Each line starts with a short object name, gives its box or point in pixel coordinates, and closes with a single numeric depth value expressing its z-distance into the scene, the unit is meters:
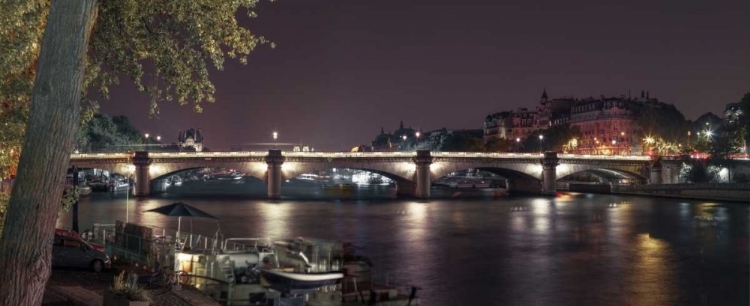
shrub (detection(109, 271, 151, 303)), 12.72
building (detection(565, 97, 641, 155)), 173.00
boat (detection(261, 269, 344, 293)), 18.14
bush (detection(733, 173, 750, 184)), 105.07
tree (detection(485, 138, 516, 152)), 180.75
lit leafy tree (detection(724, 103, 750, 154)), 109.94
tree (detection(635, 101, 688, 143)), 143.88
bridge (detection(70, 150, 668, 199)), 96.38
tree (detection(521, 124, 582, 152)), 166.88
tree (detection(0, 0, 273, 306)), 9.24
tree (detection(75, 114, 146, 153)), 132.25
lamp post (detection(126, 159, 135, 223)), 97.56
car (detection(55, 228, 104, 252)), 27.49
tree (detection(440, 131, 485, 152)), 178.35
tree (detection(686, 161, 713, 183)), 107.75
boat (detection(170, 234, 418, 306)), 17.56
